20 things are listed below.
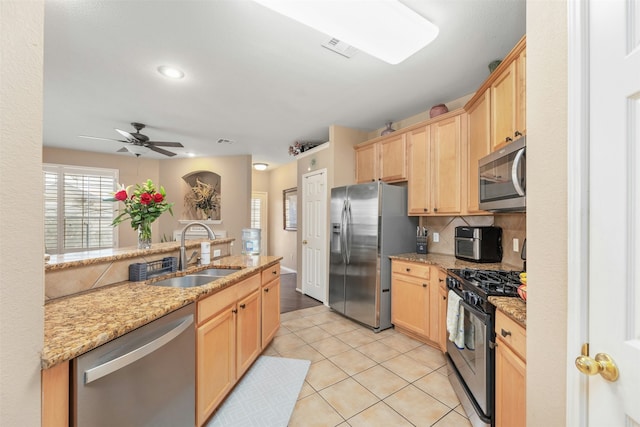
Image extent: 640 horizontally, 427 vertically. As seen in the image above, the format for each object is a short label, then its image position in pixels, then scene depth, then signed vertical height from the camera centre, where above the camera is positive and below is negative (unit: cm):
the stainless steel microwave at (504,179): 147 +24
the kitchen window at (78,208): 481 +9
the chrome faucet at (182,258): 206 -36
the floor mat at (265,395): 163 -132
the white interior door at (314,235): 394 -33
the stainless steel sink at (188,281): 191 -53
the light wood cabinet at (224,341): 146 -86
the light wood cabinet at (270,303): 237 -88
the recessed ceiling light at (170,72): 232 +132
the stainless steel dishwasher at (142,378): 86 -66
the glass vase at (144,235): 209 -18
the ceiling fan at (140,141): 337 +98
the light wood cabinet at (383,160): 318 +73
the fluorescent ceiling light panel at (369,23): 148 +121
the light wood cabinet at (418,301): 250 -91
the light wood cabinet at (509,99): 163 +81
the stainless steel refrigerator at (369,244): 298 -37
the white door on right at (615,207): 63 +2
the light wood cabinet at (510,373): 115 -76
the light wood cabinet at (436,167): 262 +52
